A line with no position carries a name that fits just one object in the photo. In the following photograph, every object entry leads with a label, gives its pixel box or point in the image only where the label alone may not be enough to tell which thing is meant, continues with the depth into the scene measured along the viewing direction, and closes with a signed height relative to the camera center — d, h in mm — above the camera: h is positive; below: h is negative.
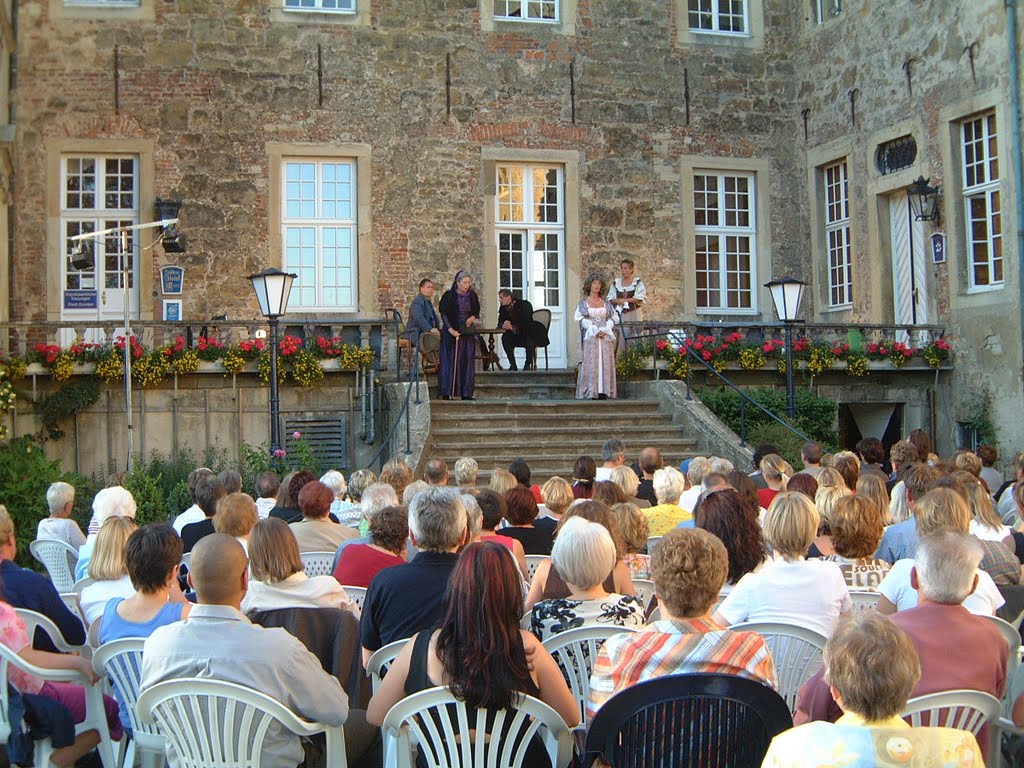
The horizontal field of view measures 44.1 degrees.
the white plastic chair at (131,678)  4246 -824
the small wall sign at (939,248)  16016 +2223
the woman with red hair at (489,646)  3566 -614
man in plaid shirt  3604 -619
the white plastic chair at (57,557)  7633 -718
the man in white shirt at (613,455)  9648 -199
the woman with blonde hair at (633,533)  5734 -477
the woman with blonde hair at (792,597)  4574 -623
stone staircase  13398 -10
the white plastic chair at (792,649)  4289 -764
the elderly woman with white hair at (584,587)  4484 -565
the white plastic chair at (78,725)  4145 -930
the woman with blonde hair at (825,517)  5965 -456
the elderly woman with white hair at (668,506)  7273 -460
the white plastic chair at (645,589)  5570 -709
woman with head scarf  14609 +1008
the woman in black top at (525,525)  6535 -495
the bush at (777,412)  14945 +170
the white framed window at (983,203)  15422 +2711
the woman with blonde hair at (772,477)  8234 -333
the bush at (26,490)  11734 -474
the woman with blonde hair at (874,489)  6590 -339
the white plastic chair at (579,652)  4270 -766
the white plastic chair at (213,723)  3699 -845
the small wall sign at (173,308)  16125 +1642
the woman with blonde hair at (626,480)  7715 -312
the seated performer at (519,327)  16484 +1351
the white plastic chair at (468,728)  3578 -852
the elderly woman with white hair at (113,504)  6906 -365
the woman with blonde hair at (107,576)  5238 -574
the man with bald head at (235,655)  3838 -671
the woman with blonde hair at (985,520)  5887 -464
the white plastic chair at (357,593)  5418 -685
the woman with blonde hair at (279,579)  4668 -537
